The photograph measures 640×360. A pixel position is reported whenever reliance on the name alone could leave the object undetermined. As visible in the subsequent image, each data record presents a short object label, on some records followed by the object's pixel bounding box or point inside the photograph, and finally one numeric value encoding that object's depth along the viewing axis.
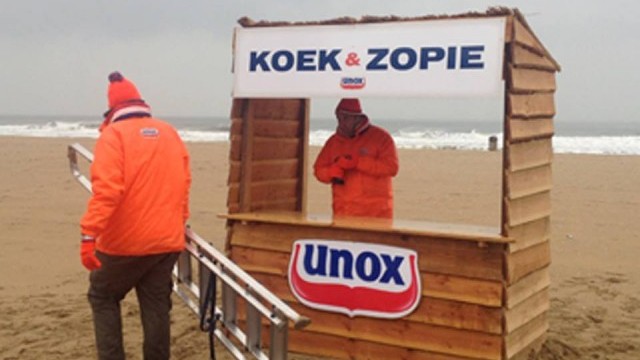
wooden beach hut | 5.49
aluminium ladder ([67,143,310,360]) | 4.29
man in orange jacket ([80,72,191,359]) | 4.66
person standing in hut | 6.77
